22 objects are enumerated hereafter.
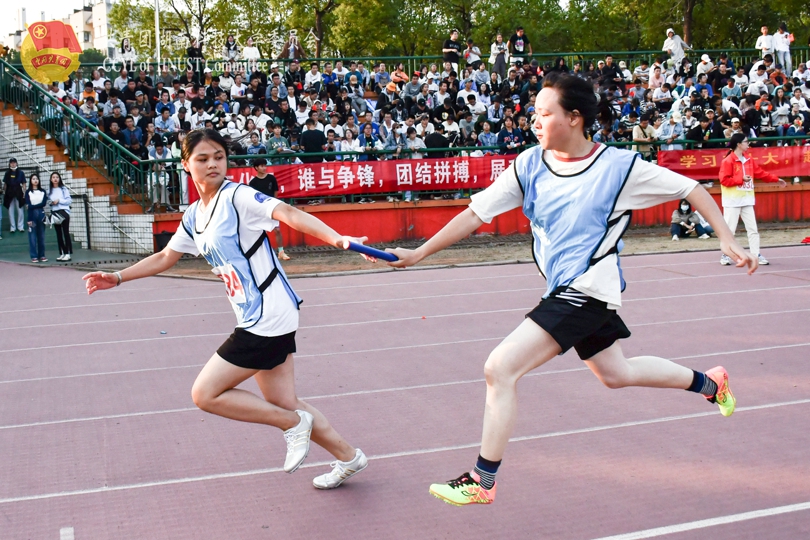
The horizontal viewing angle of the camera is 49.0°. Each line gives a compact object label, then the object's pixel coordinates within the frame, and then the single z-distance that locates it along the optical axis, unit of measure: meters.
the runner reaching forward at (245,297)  4.52
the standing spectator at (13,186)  19.62
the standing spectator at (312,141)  18.83
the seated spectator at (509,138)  19.50
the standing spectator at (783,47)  27.05
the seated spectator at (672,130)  20.75
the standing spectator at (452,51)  25.20
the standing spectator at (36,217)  16.91
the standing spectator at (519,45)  26.02
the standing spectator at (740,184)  12.83
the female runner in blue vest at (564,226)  4.07
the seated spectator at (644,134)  20.27
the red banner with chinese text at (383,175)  18.03
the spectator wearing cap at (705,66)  25.57
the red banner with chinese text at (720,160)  20.03
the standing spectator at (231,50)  24.23
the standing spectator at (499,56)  25.17
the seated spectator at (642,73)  25.72
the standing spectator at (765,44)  27.14
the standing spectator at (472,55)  25.36
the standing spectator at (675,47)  26.59
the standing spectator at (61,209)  16.91
